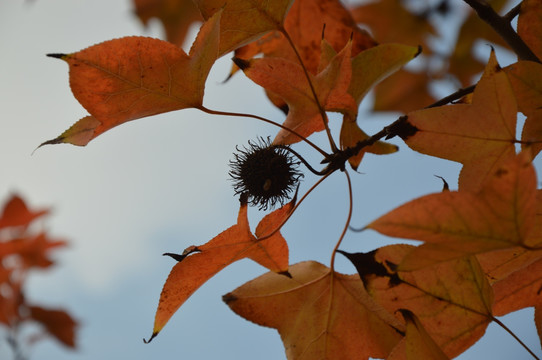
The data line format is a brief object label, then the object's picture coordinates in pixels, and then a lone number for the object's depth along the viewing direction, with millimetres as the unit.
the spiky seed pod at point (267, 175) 833
